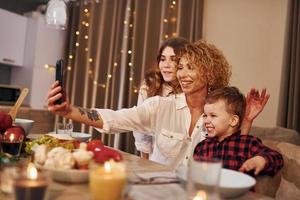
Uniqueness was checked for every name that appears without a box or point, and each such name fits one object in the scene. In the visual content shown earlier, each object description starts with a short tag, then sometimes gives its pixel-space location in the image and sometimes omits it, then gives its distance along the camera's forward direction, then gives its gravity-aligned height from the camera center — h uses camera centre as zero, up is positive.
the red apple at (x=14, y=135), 1.20 -0.14
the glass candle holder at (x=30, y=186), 0.70 -0.18
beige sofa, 1.38 -0.26
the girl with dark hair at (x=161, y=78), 2.38 +0.20
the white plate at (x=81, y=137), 1.53 -0.16
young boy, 1.50 -0.10
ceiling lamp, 2.51 +0.62
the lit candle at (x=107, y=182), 0.76 -0.17
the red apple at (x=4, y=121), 1.36 -0.10
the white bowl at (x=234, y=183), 0.90 -0.20
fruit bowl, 1.52 -0.12
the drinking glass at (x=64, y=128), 1.60 -0.13
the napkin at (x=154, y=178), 1.00 -0.22
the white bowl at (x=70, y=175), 0.92 -0.20
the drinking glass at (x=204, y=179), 0.79 -0.16
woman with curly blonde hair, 1.78 -0.03
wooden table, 0.83 -0.23
